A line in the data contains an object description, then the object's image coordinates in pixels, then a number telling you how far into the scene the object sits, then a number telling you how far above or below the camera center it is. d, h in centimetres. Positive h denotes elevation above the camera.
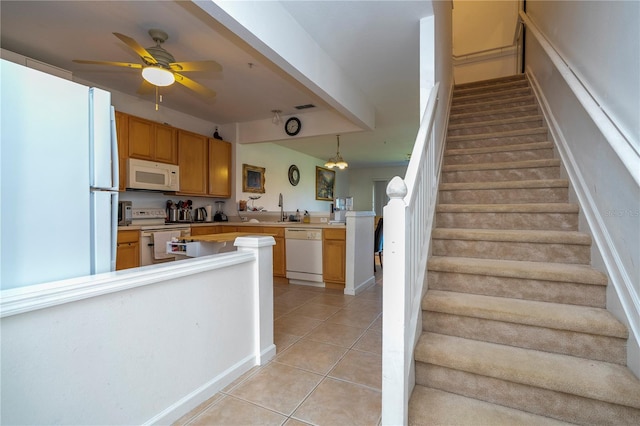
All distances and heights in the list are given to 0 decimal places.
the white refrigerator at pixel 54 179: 100 +13
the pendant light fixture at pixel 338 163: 606 +104
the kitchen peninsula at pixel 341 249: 372 -48
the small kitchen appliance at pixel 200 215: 489 -2
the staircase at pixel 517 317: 132 -55
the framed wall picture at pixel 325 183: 833 +90
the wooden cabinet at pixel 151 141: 380 +99
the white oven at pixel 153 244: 363 -37
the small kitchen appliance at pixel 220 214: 517 -1
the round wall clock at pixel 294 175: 704 +94
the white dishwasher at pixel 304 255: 405 -59
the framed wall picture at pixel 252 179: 546 +67
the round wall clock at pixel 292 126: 488 +146
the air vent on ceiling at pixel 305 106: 451 +166
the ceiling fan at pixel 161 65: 244 +126
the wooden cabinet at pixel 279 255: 432 -61
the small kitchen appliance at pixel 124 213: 377 +1
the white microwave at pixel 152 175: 373 +52
